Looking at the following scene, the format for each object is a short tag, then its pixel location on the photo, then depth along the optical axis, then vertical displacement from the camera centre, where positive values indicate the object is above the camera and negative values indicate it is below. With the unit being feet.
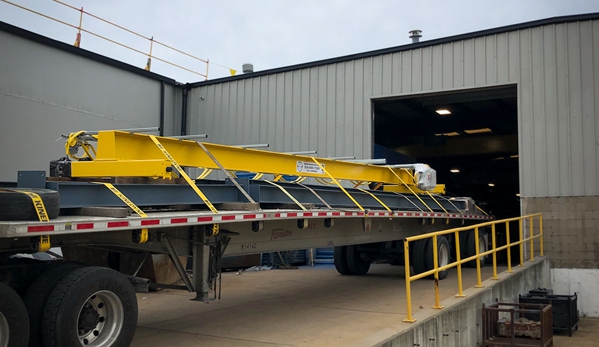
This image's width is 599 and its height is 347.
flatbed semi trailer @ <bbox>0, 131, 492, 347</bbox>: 15.30 -0.43
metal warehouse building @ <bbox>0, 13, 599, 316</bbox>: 45.09 +10.67
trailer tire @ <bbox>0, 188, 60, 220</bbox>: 14.26 +0.09
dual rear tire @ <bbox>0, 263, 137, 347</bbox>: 14.39 -2.83
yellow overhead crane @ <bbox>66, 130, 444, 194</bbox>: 21.18 +2.44
